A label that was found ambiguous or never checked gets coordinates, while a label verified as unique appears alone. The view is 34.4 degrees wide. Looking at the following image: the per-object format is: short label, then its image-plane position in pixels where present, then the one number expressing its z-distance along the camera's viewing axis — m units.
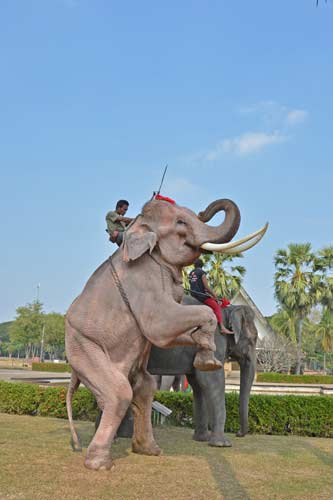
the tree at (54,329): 62.25
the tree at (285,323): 34.97
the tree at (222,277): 30.62
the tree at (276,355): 34.59
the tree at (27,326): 55.47
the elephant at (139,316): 5.50
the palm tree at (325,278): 33.97
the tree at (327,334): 37.78
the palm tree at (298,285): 33.78
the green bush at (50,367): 39.88
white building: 35.06
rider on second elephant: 7.94
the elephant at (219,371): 7.38
